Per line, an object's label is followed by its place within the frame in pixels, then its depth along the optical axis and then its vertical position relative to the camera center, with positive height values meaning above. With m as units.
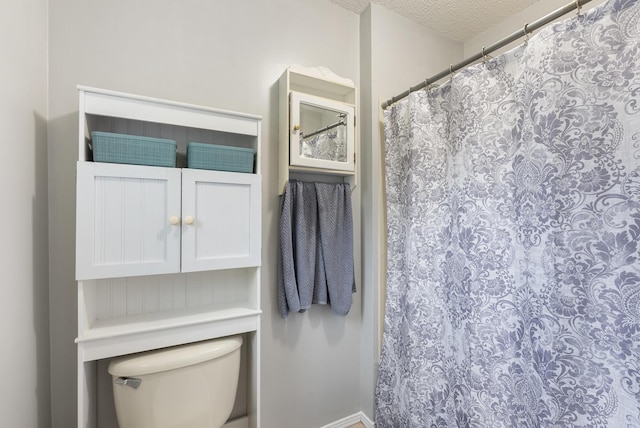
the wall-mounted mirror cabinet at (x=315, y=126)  1.32 +0.45
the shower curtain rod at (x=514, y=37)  0.84 +0.63
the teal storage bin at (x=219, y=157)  1.08 +0.24
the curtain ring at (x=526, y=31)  0.95 +0.64
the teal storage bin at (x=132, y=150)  0.94 +0.24
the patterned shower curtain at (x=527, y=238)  0.75 -0.09
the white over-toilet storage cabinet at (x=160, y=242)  0.93 -0.10
